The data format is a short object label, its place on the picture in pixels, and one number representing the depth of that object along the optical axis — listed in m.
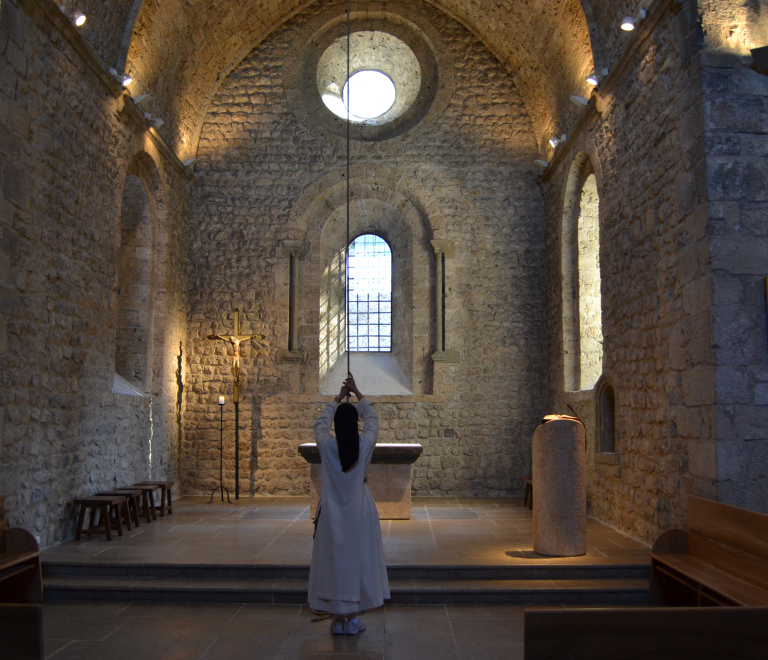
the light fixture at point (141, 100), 8.80
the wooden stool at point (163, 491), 8.67
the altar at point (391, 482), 8.41
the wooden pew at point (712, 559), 4.26
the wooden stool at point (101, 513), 7.05
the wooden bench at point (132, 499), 7.73
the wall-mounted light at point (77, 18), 7.07
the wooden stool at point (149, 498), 8.23
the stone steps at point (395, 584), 5.41
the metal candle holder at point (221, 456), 10.49
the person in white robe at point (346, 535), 4.40
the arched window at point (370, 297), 11.99
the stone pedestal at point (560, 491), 6.18
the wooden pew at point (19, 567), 4.84
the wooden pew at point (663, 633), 2.78
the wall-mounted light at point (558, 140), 9.96
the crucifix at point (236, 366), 10.29
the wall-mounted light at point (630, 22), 7.08
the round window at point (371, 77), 11.78
